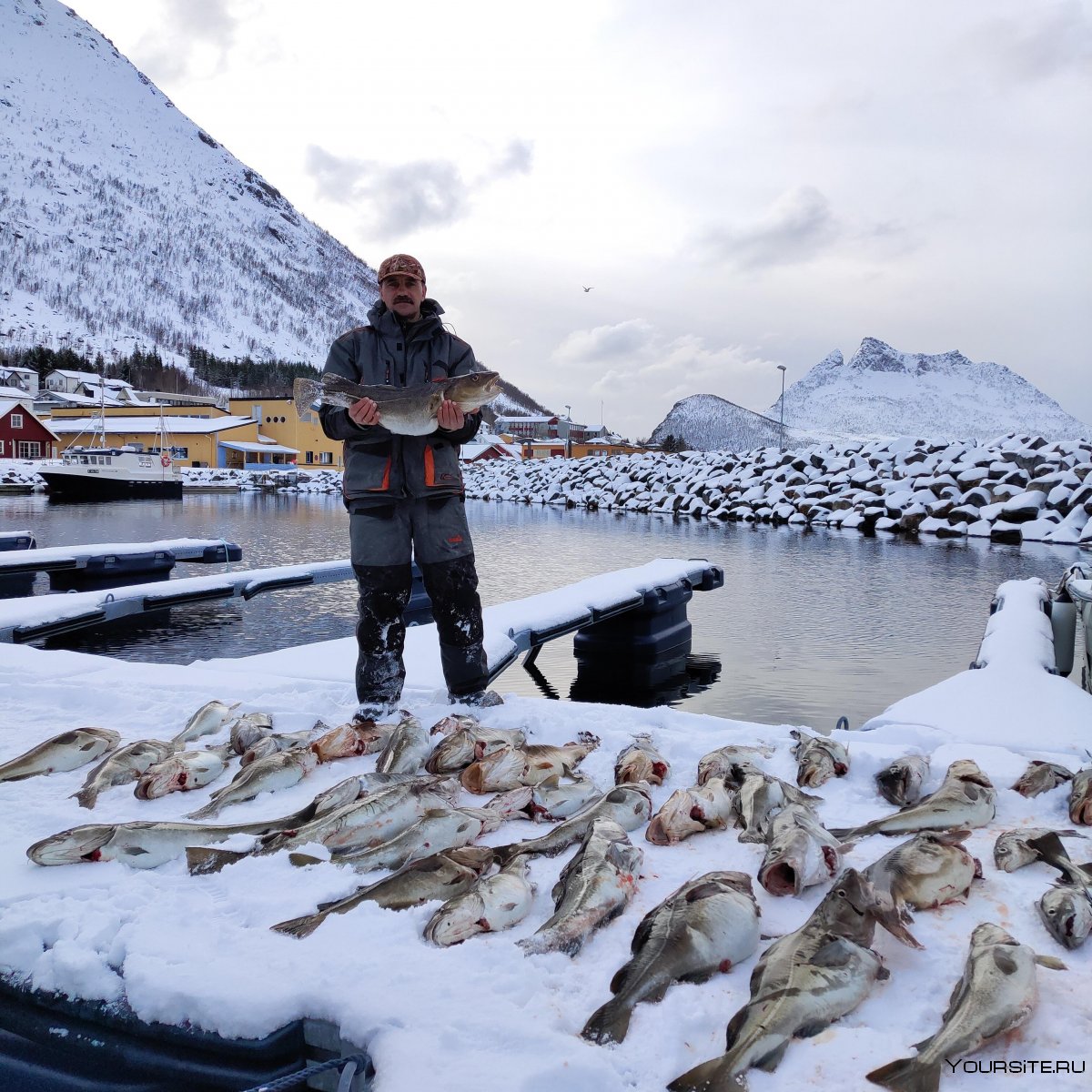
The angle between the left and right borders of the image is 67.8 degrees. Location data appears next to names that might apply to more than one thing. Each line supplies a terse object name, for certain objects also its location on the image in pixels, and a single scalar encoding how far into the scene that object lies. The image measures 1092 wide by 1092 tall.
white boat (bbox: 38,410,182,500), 43.62
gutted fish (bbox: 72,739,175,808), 3.54
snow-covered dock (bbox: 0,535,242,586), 12.30
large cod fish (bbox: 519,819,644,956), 2.35
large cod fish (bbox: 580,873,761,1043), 2.06
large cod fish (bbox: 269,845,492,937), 2.47
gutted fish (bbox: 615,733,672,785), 3.66
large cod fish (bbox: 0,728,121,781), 3.80
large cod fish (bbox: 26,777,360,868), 2.86
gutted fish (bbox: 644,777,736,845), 3.08
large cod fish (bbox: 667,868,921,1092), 1.84
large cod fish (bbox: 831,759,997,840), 3.06
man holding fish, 4.68
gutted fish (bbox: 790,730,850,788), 3.63
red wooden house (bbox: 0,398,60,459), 60.38
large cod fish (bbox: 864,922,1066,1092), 1.79
